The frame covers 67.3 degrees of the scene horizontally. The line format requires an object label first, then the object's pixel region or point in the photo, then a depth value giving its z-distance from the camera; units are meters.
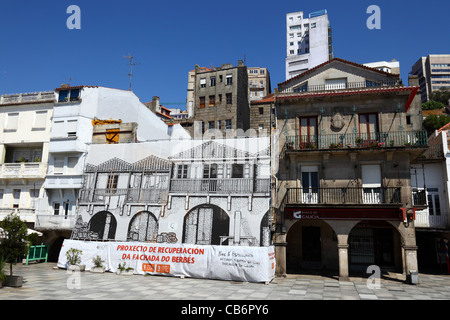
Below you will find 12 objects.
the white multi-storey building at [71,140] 25.52
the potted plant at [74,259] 21.03
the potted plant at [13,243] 15.44
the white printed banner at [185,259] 18.19
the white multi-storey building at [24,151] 26.45
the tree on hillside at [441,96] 79.02
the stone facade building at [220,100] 42.12
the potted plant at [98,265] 20.59
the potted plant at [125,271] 19.98
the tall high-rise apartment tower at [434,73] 118.62
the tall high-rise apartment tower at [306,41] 79.81
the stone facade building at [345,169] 19.55
